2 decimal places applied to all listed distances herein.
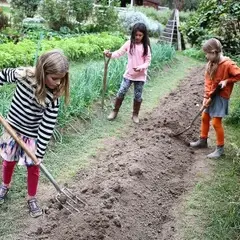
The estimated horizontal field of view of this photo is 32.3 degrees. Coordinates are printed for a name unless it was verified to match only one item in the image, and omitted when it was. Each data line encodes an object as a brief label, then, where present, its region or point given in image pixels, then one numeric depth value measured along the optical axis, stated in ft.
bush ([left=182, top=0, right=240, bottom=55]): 31.94
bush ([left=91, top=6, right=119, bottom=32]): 52.26
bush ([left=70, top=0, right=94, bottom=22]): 51.47
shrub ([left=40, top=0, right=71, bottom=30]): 49.75
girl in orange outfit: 15.71
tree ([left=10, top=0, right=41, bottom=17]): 55.77
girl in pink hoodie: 19.38
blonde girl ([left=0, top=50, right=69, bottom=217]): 10.05
